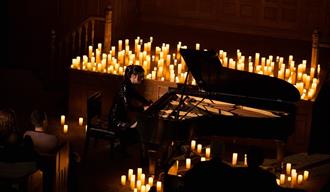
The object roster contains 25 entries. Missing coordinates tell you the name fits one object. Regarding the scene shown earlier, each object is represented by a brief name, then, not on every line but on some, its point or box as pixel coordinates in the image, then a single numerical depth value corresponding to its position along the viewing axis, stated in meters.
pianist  14.06
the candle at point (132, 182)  12.91
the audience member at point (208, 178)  9.38
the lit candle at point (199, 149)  14.08
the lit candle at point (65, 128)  15.04
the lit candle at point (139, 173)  12.99
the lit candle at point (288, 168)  13.76
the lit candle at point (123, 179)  13.09
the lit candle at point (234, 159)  13.71
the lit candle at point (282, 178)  13.20
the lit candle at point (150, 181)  12.79
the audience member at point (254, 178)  9.47
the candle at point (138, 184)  12.79
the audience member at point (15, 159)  10.69
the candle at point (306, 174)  13.59
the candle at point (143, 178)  12.90
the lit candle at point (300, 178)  13.49
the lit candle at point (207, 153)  13.70
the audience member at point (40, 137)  11.96
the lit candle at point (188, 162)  13.21
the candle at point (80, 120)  15.54
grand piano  12.59
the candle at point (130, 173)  13.11
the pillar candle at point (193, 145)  14.27
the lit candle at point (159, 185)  12.44
